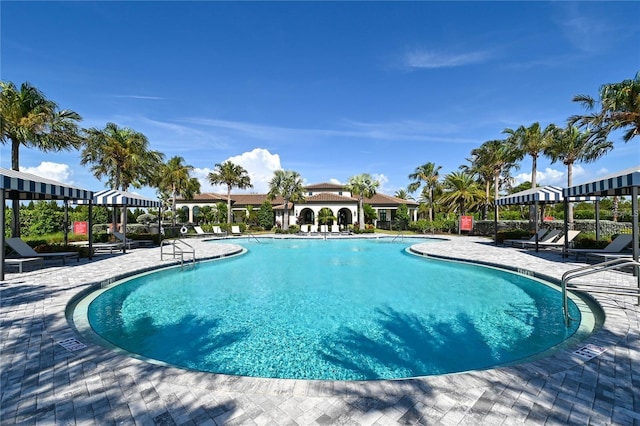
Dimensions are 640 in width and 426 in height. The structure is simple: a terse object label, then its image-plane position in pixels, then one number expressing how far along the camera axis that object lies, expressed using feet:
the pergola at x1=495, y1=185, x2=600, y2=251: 44.55
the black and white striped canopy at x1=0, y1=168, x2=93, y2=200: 26.66
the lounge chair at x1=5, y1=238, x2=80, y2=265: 35.14
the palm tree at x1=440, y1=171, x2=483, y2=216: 108.17
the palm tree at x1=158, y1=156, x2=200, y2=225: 105.19
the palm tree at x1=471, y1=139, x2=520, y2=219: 89.35
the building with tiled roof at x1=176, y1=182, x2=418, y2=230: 124.57
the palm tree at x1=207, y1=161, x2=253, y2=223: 114.32
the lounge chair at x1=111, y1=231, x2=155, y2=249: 53.06
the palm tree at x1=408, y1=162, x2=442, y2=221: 122.52
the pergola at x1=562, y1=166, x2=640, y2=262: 23.71
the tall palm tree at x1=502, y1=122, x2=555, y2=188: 80.07
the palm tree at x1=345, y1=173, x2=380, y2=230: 108.78
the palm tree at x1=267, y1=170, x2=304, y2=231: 109.29
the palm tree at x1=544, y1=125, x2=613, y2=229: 64.08
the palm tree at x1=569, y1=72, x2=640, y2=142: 47.70
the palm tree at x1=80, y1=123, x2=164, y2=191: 70.59
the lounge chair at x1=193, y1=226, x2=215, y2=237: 86.12
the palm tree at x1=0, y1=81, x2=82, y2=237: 45.62
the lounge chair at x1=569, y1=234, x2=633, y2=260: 36.60
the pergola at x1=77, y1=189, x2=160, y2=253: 47.39
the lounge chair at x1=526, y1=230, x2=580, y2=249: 46.34
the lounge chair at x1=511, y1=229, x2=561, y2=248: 51.28
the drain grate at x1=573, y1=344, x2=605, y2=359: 12.24
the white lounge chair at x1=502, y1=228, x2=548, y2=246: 54.27
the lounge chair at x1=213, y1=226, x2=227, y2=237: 90.48
